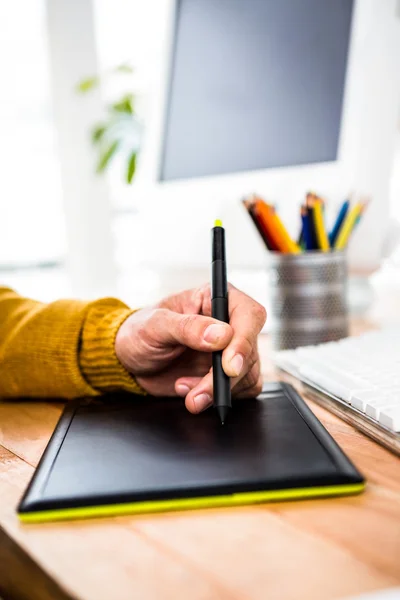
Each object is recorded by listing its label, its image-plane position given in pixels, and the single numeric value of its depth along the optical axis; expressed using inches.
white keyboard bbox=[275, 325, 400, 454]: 16.2
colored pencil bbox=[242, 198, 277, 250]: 27.2
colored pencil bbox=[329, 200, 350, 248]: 28.5
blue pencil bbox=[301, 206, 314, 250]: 27.1
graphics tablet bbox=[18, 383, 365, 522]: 12.8
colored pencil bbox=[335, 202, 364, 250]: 28.4
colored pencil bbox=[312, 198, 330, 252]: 26.9
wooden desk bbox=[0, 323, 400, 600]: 9.9
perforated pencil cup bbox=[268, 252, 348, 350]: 27.7
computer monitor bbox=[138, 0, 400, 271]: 29.5
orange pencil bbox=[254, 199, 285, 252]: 27.1
